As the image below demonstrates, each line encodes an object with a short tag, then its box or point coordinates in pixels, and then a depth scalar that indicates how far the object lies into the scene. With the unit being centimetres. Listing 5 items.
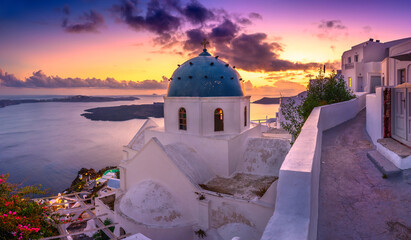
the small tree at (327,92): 1330
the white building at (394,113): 559
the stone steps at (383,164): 493
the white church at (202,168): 968
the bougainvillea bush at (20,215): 635
